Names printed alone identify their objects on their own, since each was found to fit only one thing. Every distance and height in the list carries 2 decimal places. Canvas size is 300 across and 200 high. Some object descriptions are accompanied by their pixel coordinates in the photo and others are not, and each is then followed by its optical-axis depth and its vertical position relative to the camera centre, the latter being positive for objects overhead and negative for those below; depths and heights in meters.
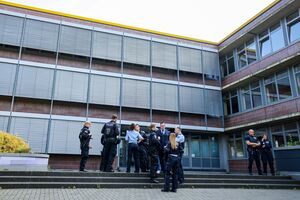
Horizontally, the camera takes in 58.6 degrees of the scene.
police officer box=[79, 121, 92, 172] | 10.07 +0.70
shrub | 10.58 +0.68
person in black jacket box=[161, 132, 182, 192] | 8.13 +0.01
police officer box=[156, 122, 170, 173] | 10.11 +0.94
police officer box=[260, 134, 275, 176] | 12.33 +0.50
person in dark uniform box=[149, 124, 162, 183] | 9.23 +0.41
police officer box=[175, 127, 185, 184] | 9.11 +0.66
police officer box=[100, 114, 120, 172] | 10.15 +0.79
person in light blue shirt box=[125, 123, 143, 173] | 10.46 +0.79
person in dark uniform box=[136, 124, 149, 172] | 10.67 +0.37
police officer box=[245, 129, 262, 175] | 12.42 +0.64
